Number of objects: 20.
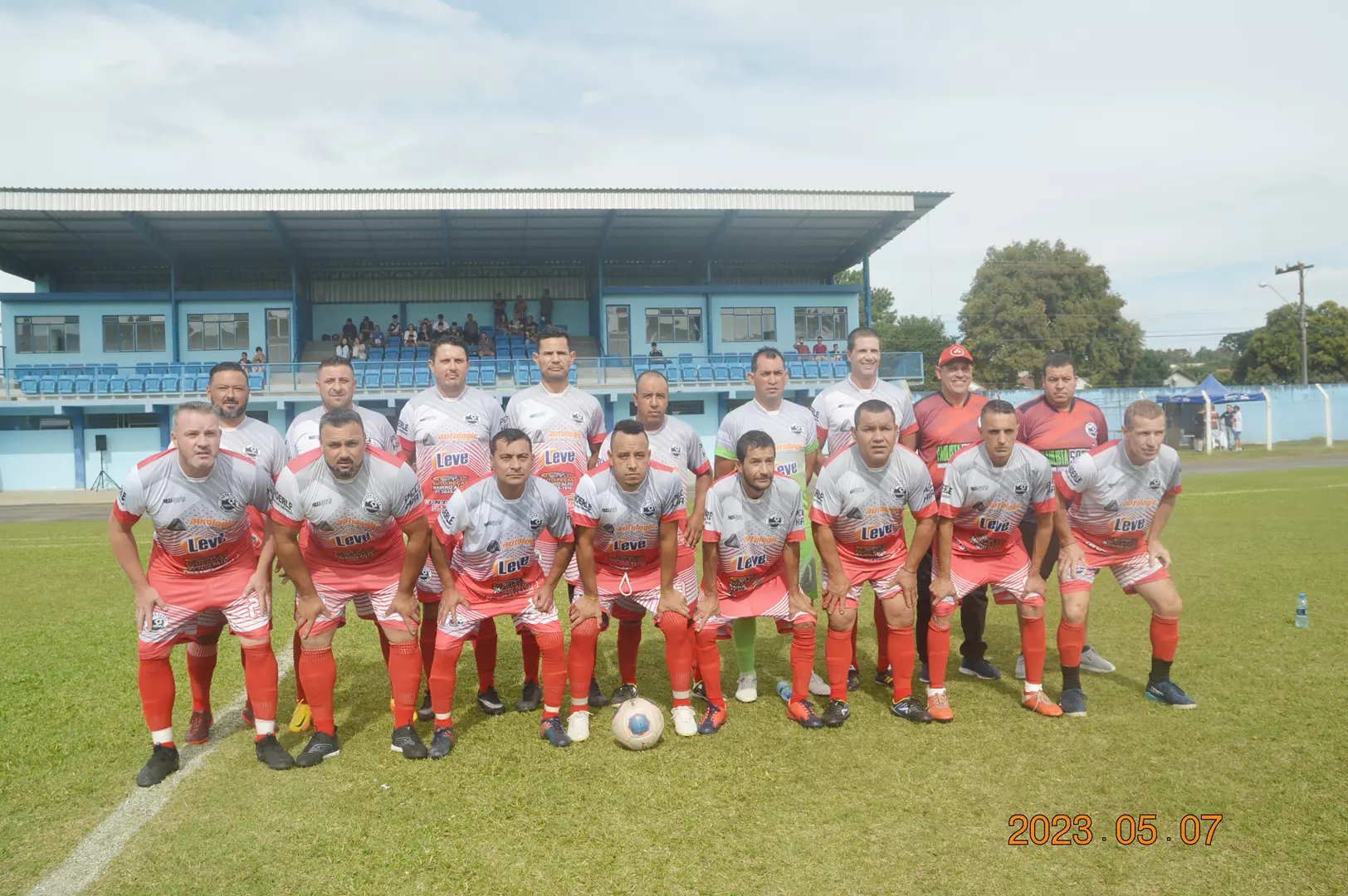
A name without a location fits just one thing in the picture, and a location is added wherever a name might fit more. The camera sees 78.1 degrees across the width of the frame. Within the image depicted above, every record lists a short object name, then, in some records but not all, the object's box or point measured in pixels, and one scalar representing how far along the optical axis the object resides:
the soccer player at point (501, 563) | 5.00
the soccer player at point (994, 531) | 5.38
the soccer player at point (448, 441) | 5.79
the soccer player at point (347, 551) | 4.74
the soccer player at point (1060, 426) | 6.09
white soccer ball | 4.92
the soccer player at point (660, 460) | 5.72
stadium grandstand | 29.47
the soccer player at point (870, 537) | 5.30
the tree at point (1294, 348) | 48.25
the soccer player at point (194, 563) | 4.69
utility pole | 43.91
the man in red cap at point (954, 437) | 6.03
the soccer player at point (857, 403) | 6.14
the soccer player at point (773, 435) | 5.88
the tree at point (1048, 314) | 53.59
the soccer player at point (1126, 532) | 5.47
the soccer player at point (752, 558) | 5.32
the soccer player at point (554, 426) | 5.96
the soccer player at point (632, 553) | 5.16
